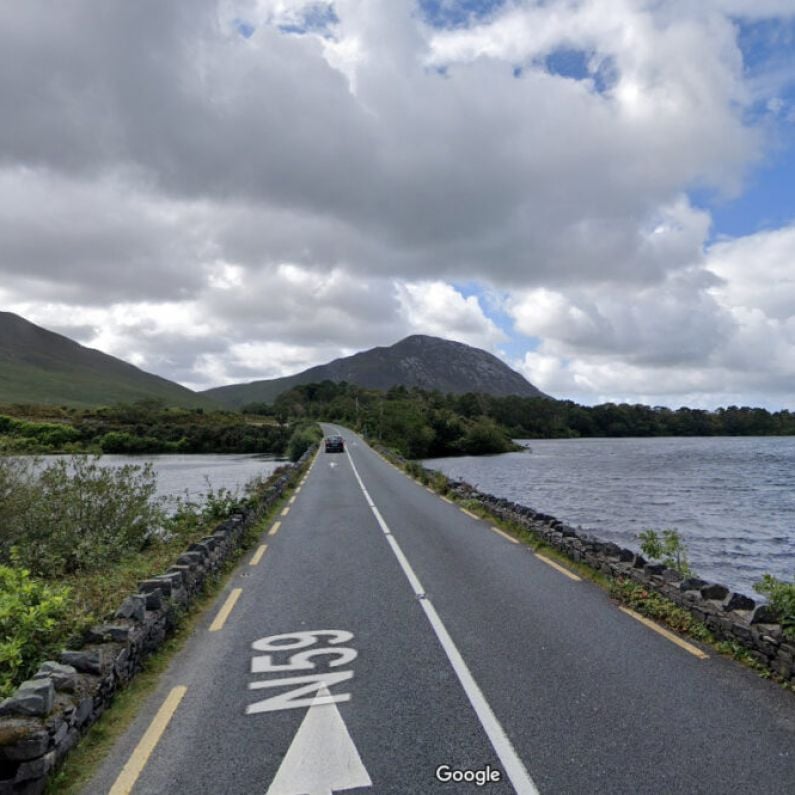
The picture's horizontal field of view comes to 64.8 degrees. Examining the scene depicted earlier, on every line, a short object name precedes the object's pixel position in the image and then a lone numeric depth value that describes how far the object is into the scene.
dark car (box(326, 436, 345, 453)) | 54.97
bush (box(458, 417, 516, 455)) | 99.25
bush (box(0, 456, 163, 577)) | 14.36
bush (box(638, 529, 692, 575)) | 11.21
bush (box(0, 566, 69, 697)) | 5.63
